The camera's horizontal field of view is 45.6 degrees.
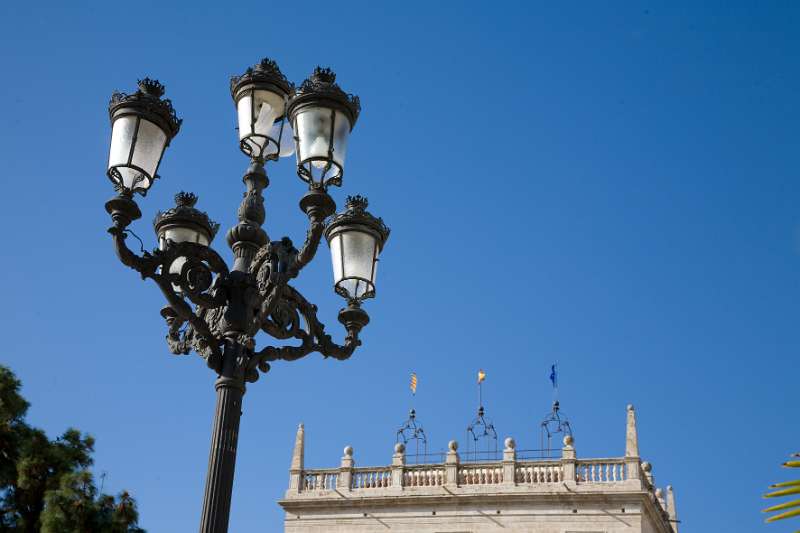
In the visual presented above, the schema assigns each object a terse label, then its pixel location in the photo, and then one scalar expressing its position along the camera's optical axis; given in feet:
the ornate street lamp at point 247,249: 20.94
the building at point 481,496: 82.74
